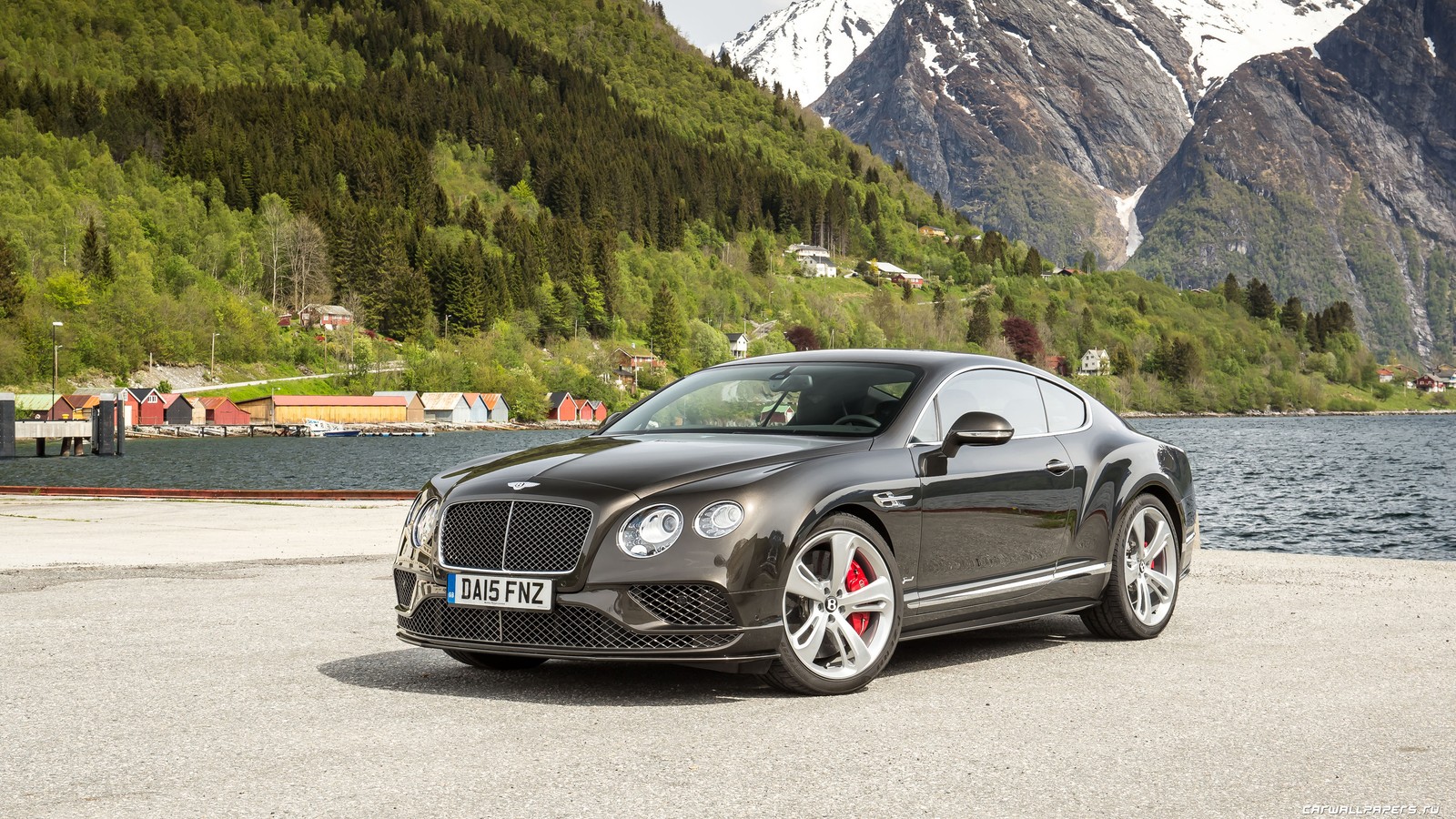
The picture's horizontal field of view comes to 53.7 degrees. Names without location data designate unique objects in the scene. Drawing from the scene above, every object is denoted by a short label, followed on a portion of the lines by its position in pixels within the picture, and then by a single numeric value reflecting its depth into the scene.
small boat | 141.38
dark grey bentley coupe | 6.18
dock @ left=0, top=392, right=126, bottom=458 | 68.19
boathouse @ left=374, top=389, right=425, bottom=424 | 152.88
